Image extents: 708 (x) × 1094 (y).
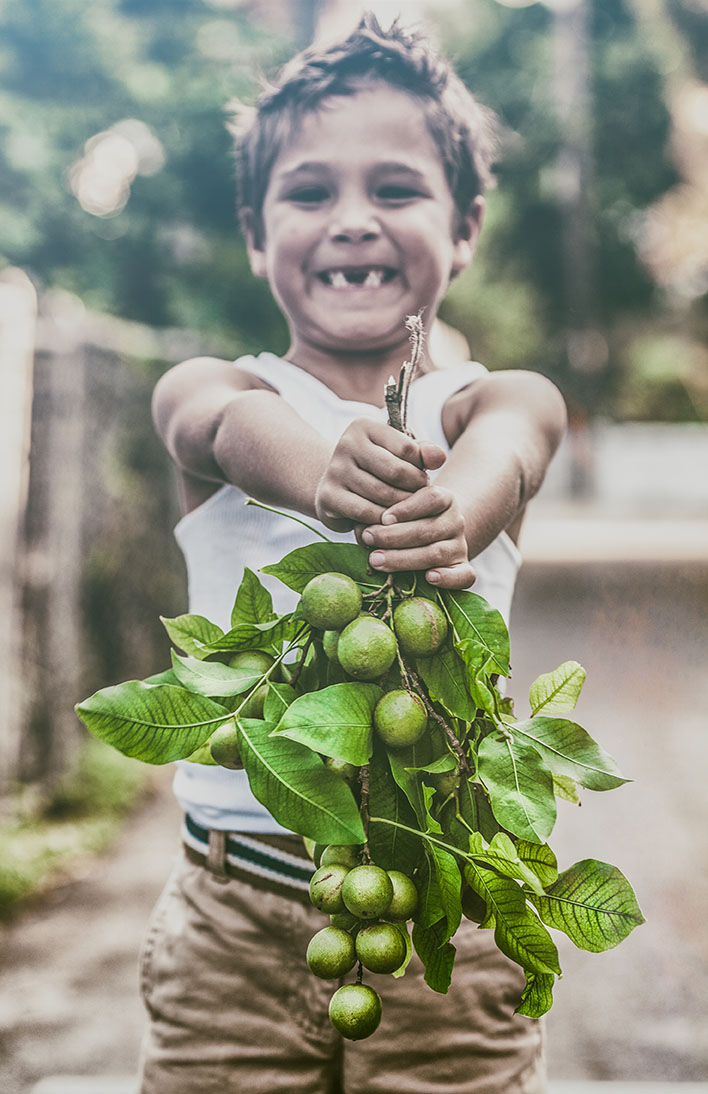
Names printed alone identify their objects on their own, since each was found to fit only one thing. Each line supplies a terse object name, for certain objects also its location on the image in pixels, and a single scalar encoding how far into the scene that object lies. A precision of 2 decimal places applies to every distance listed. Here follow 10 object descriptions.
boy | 1.39
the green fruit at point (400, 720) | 0.99
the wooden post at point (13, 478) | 3.46
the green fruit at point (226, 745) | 1.07
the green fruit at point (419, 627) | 1.03
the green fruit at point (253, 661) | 1.09
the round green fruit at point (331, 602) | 1.03
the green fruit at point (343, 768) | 1.04
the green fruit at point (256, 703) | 1.07
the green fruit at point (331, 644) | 1.06
